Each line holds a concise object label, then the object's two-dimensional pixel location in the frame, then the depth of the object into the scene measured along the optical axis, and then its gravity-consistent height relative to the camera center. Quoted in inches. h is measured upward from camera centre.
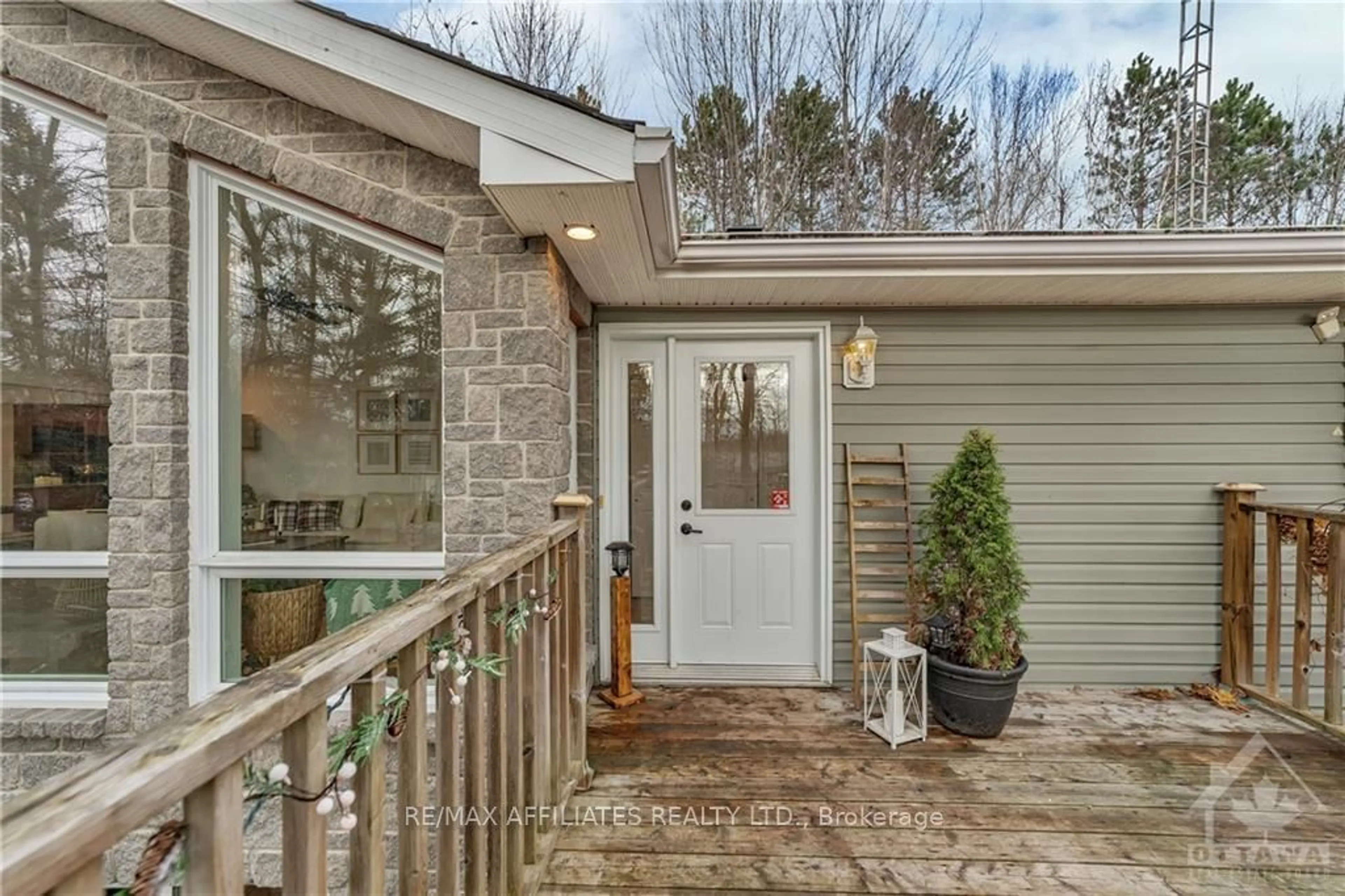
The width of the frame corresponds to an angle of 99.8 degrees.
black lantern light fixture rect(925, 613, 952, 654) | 110.5 -37.8
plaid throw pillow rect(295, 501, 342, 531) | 93.7 -12.9
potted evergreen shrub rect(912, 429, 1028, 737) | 104.4 -30.2
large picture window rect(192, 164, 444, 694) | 92.4 +4.3
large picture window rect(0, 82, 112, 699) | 89.4 +7.4
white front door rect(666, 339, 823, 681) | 134.1 -15.5
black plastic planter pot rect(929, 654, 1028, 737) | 103.4 -47.4
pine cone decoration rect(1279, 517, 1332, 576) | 109.2 -20.1
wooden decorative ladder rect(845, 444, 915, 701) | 128.2 -21.9
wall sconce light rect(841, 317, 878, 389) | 125.5 +18.1
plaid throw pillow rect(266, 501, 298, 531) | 93.7 -12.8
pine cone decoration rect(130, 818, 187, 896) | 23.7 -18.2
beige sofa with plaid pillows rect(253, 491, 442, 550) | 93.7 -13.5
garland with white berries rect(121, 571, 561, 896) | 25.0 -18.8
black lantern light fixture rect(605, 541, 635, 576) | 120.9 -25.2
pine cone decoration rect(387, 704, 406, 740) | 39.0 -20.2
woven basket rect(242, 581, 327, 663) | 92.7 -29.7
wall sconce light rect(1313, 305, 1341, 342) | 121.3 +25.4
